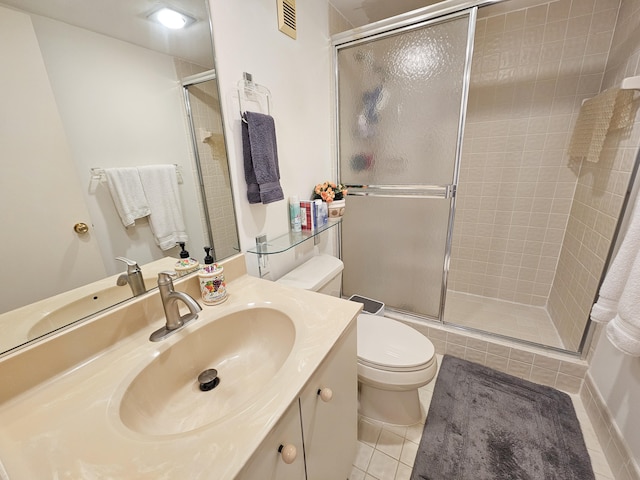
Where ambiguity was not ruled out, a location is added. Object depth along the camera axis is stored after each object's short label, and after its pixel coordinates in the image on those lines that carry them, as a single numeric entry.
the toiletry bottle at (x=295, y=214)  1.47
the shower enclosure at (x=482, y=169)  1.44
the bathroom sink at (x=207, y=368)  0.66
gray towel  1.11
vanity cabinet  0.56
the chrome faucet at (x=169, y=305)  0.76
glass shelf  1.26
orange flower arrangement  1.58
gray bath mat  1.13
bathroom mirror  0.60
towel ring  1.11
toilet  1.19
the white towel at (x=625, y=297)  0.85
